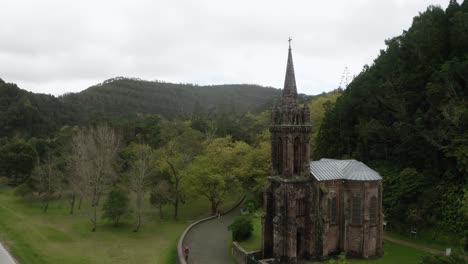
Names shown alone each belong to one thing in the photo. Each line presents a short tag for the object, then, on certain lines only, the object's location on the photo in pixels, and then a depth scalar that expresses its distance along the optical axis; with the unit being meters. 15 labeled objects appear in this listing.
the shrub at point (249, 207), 46.36
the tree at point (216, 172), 46.77
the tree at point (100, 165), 45.31
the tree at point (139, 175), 43.03
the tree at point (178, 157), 49.00
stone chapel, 29.02
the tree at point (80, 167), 45.66
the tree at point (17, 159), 63.94
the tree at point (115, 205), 43.00
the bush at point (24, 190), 56.47
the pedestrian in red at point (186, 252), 31.37
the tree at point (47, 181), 53.34
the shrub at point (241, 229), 35.41
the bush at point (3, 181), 69.05
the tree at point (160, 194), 47.35
